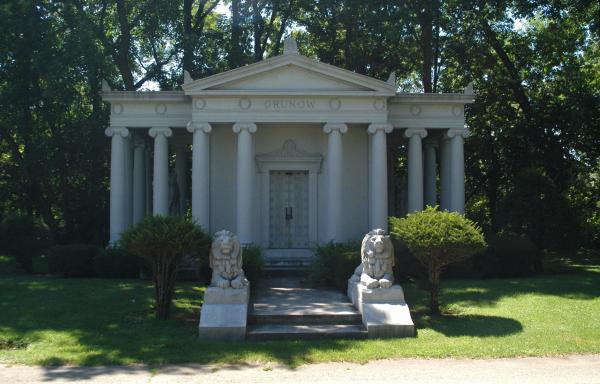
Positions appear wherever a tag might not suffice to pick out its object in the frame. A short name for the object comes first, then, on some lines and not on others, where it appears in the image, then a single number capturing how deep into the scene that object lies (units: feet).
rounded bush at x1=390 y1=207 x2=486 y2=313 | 37.17
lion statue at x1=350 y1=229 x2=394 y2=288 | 38.11
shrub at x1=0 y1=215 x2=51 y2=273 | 60.90
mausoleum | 60.44
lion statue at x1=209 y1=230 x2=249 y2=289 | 37.52
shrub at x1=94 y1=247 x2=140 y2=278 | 56.08
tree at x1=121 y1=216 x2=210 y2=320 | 37.22
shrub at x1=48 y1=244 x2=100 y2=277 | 56.85
